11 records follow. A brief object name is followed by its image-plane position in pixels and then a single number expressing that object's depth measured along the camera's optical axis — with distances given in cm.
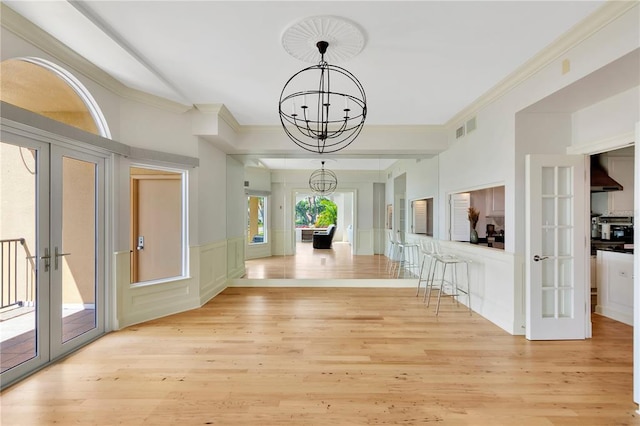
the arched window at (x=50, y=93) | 258
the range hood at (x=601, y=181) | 464
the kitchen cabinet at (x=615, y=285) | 391
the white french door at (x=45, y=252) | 256
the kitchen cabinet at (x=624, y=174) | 484
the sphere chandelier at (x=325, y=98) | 329
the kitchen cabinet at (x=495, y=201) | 514
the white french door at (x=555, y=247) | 336
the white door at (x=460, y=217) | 512
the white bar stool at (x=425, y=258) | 523
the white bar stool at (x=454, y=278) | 437
